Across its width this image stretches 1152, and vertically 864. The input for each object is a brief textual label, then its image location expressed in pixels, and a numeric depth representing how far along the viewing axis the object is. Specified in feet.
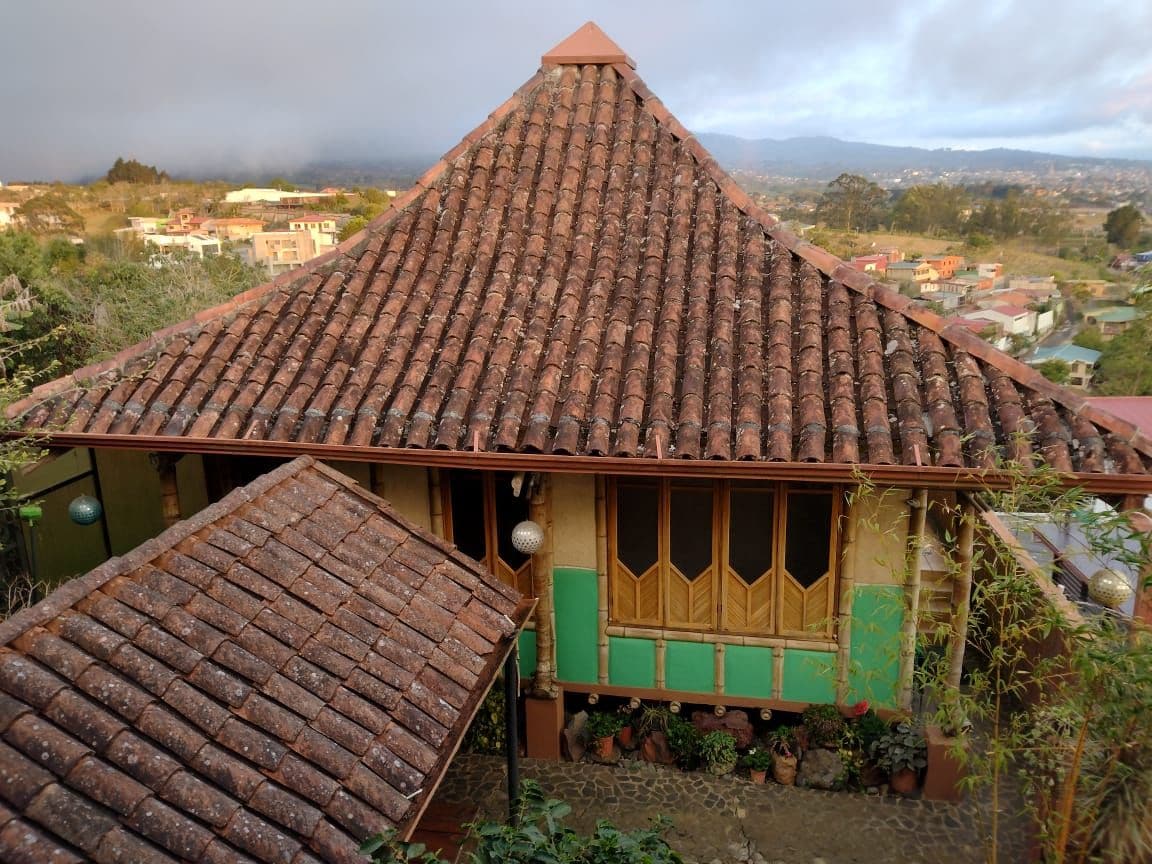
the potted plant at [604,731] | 23.76
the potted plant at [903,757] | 21.81
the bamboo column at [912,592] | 19.48
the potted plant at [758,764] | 22.68
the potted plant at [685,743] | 23.29
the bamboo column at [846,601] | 21.81
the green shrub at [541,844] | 10.49
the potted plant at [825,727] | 22.52
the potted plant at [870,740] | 22.27
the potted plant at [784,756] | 22.50
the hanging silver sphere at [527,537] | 21.65
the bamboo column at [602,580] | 23.17
